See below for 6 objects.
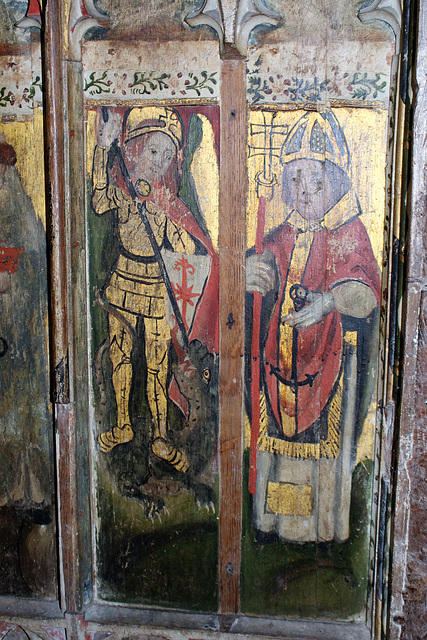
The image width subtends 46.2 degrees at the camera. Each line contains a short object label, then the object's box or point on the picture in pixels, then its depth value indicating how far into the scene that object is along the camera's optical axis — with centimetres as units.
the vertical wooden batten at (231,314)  211
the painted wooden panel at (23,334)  218
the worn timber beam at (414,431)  196
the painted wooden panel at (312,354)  211
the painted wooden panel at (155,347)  217
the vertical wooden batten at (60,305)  209
